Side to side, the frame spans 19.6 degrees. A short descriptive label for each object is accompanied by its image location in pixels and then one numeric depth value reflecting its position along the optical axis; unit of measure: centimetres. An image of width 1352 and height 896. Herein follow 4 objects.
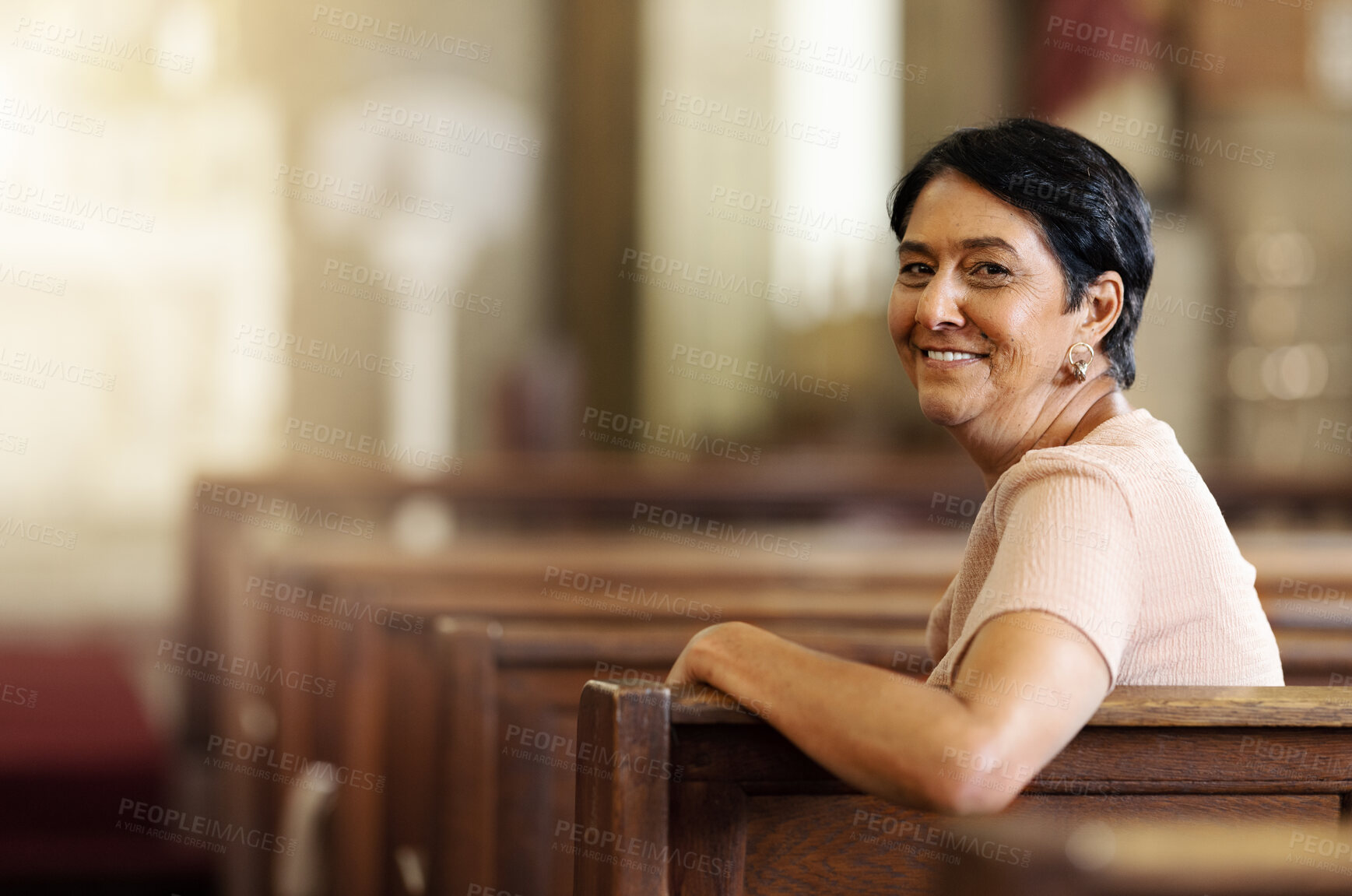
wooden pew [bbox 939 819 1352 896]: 204
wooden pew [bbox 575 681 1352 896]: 238
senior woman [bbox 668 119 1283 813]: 234
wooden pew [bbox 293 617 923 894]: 284
